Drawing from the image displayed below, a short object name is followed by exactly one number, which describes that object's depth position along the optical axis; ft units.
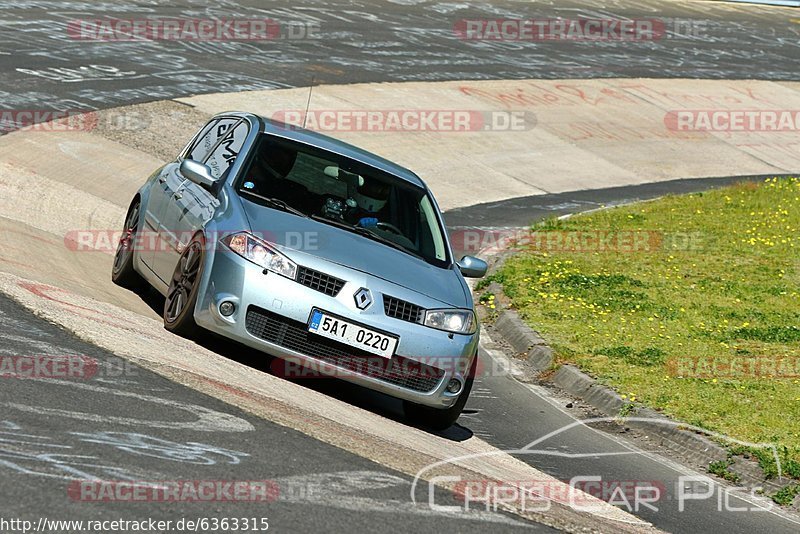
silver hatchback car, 52.90
